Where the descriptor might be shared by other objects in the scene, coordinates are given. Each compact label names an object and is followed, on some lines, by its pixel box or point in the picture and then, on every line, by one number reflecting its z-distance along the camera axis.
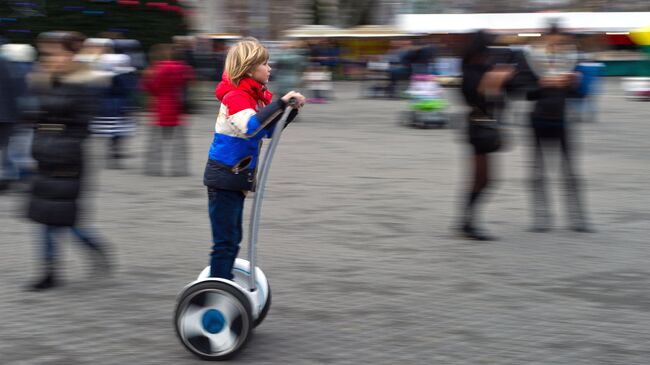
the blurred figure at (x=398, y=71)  25.09
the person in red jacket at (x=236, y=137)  4.69
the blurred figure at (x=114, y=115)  12.22
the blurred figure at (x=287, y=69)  20.56
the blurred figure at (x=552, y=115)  8.08
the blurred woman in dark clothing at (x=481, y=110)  7.66
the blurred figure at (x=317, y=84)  24.33
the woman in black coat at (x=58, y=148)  6.11
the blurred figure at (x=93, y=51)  11.38
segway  4.76
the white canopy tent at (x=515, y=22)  32.09
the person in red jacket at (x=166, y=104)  11.41
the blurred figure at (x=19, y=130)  9.96
